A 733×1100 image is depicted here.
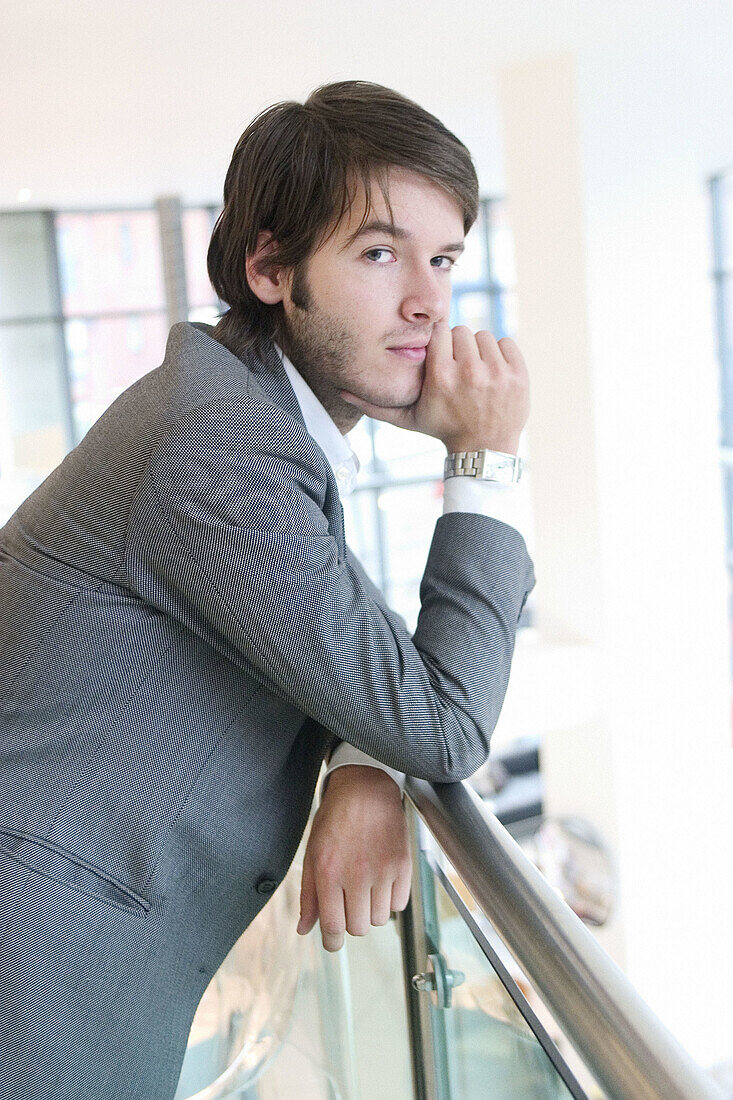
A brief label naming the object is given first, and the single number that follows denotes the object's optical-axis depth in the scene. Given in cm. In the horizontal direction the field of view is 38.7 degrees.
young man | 99
